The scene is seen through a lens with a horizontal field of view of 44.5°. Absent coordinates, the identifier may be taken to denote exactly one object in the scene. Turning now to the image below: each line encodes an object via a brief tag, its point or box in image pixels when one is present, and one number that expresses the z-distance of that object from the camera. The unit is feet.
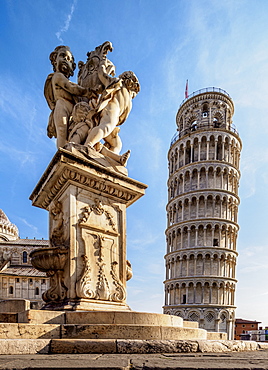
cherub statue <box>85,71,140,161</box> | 18.91
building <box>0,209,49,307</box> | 205.26
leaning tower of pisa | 160.15
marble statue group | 19.35
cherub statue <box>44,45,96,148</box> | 20.51
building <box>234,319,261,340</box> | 272.72
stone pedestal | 15.31
